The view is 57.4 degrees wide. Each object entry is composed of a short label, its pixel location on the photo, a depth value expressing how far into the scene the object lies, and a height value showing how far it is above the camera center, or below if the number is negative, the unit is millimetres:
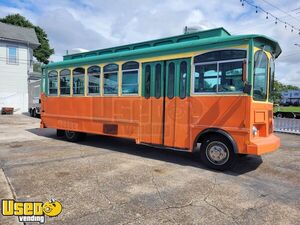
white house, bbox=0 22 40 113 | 24719 +3182
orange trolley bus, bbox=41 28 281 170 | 5816 +244
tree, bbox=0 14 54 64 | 38406 +9867
